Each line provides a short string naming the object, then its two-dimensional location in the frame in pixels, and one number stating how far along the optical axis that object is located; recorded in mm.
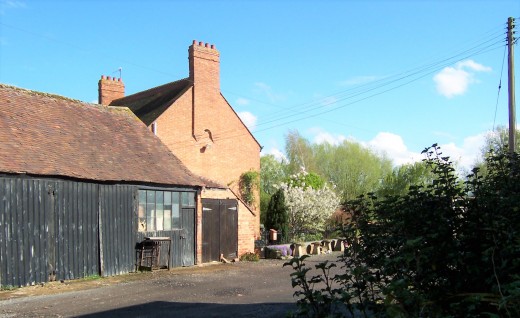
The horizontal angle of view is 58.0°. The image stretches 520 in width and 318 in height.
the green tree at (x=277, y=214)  24656
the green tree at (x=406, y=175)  35250
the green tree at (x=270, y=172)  48572
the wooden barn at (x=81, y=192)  13164
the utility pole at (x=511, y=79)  15414
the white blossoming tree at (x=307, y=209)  27250
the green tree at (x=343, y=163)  43625
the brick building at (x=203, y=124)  25781
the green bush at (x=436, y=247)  3555
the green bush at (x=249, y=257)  20547
